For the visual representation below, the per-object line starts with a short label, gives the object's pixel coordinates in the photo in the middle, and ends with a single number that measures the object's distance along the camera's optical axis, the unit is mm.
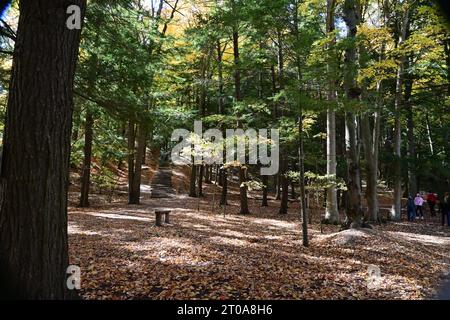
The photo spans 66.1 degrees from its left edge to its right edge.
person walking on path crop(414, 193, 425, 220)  17625
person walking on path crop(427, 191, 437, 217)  18966
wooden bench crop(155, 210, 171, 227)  11039
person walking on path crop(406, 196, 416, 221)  17266
